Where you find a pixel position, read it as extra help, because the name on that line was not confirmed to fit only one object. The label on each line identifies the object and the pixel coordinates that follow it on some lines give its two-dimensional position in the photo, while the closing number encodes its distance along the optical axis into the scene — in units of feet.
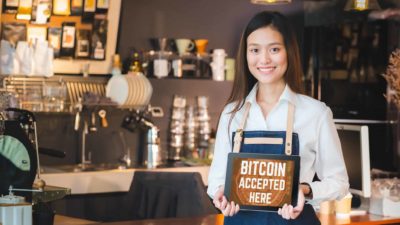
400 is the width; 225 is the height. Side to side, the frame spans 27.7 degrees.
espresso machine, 22.21
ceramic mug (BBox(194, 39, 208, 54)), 23.39
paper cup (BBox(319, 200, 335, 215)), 13.62
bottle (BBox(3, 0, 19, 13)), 20.18
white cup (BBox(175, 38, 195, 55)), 22.98
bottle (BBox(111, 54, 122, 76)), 21.74
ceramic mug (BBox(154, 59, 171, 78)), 22.77
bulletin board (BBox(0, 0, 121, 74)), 21.54
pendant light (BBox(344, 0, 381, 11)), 16.16
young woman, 8.65
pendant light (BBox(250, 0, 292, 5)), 16.67
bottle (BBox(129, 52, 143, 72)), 22.24
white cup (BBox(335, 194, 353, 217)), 13.43
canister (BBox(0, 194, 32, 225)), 10.48
